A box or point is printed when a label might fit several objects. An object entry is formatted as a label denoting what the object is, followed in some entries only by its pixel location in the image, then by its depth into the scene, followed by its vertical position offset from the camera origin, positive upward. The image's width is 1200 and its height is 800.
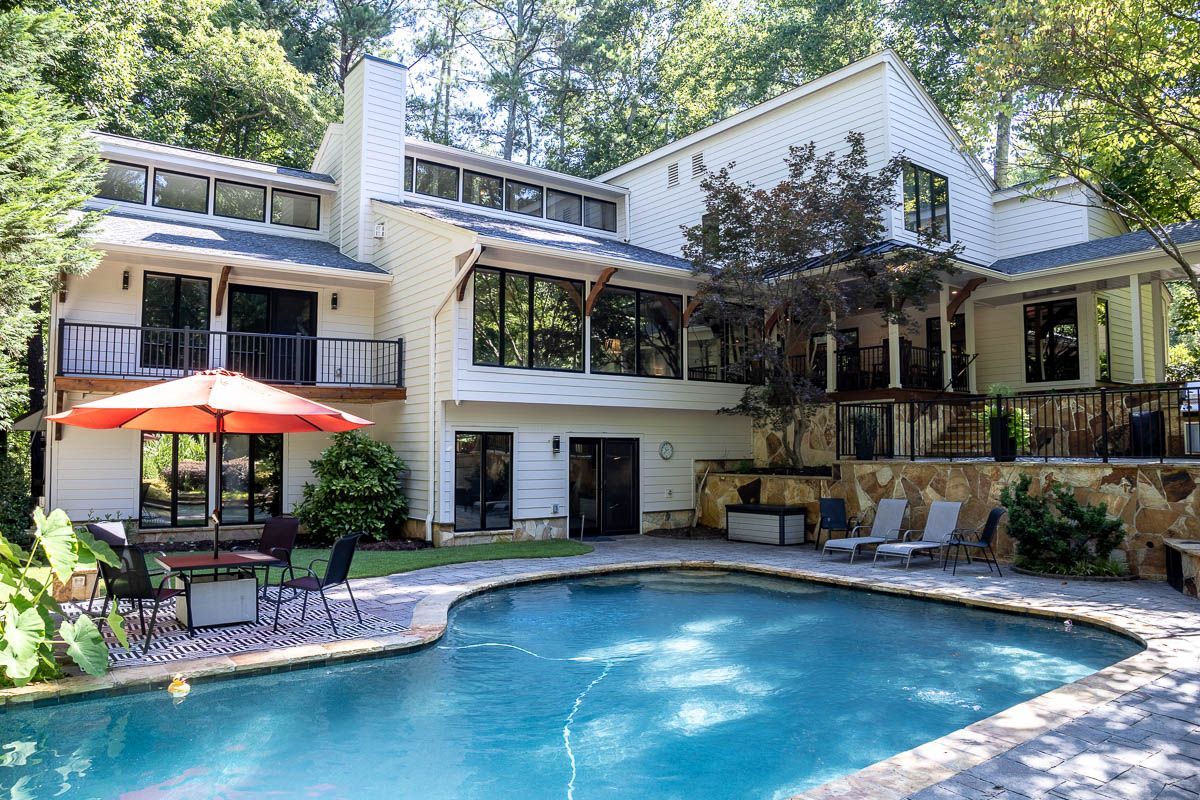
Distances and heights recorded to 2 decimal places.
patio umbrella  6.69 +0.33
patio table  7.10 -1.41
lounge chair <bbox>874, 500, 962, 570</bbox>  10.88 -1.34
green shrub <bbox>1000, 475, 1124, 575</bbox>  9.86 -1.19
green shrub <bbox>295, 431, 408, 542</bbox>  13.03 -0.82
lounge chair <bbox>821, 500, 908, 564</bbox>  11.78 -1.37
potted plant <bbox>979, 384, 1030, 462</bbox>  11.48 +0.22
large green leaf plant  5.12 -1.20
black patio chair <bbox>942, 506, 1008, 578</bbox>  10.31 -1.38
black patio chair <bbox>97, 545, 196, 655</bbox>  6.41 -1.16
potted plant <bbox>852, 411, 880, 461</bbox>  13.35 +0.15
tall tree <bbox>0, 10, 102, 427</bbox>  9.53 +3.37
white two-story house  13.01 +2.43
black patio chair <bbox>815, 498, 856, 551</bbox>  12.69 -1.22
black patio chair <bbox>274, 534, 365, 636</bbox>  7.12 -1.18
